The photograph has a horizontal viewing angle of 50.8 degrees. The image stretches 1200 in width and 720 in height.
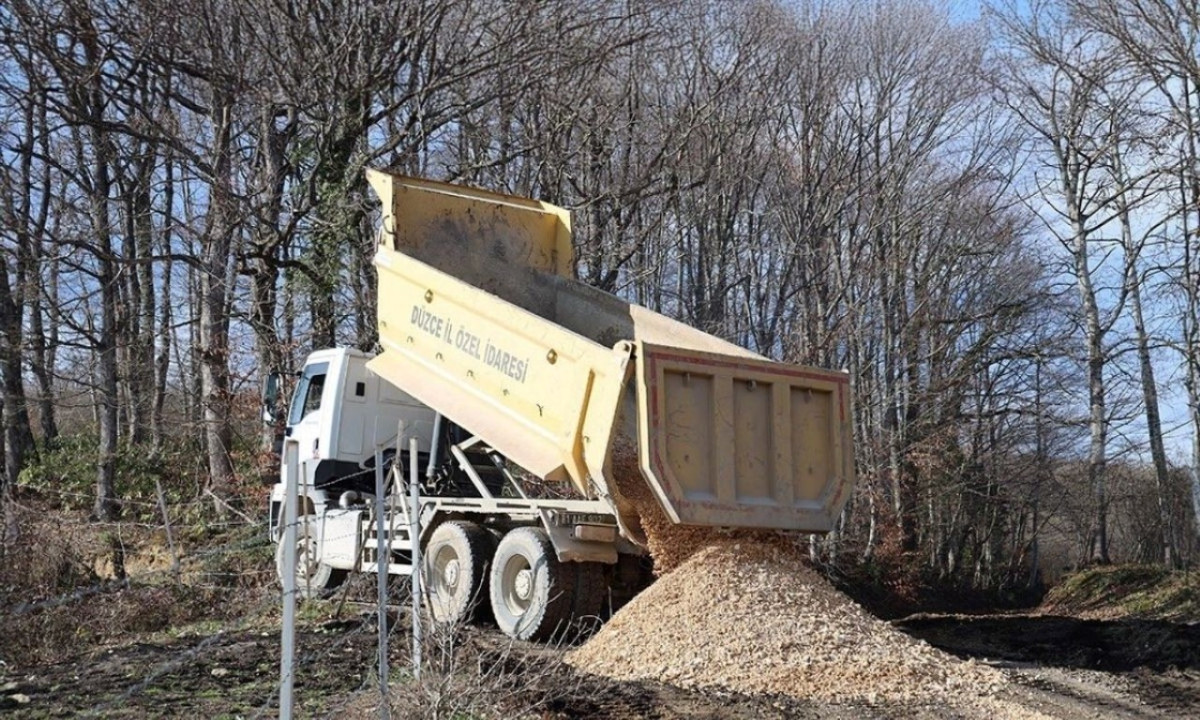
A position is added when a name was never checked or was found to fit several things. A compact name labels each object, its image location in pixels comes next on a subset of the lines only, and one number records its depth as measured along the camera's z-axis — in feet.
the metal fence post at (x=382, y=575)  17.90
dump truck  28.84
